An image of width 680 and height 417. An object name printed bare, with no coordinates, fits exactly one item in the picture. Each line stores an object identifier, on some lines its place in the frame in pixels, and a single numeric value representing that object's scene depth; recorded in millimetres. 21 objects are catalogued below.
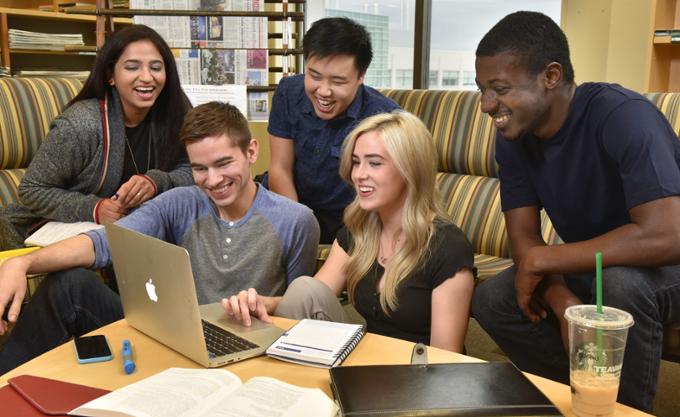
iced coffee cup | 1033
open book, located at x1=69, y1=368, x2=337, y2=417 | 998
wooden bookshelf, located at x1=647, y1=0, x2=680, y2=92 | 3287
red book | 1057
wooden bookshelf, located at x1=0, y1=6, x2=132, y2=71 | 3982
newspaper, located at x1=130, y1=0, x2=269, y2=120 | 3268
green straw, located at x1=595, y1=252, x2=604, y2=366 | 1034
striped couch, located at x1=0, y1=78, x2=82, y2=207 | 2619
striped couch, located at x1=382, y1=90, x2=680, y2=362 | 2562
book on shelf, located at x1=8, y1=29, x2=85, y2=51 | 4004
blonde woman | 1606
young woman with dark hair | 2203
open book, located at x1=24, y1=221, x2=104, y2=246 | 2025
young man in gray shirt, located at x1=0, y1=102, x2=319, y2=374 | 1680
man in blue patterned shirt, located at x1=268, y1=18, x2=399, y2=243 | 2307
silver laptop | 1188
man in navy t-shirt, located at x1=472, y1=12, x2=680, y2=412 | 1504
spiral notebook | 1249
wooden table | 1180
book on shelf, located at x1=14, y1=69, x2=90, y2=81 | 3843
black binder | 996
